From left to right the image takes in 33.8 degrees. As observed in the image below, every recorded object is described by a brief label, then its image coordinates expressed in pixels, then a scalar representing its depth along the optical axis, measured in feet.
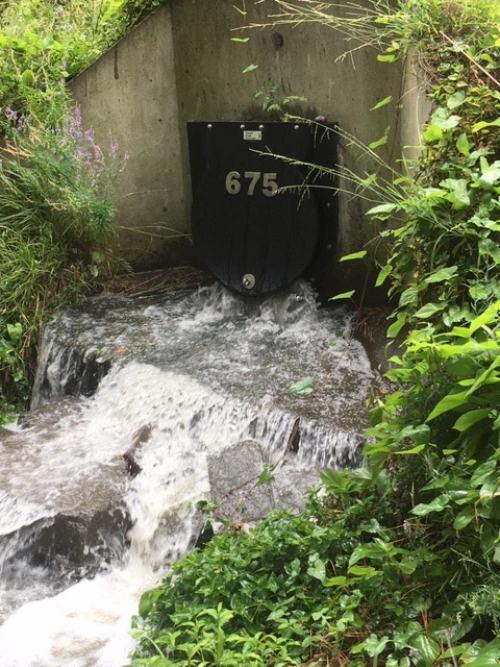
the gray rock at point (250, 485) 12.79
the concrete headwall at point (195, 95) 17.35
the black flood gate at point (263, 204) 18.30
